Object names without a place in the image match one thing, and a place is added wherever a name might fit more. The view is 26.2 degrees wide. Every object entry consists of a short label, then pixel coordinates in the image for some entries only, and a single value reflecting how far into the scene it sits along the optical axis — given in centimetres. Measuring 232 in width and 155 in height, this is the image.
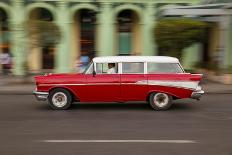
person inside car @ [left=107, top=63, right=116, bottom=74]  1395
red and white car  1380
